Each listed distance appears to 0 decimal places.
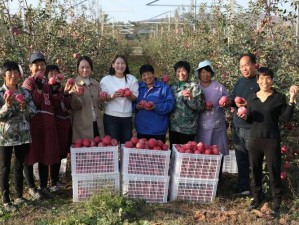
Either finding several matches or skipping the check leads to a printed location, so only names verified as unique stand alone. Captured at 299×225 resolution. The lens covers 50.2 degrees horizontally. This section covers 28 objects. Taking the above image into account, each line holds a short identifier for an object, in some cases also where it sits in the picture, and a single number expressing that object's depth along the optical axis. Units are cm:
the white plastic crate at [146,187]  335
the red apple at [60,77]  344
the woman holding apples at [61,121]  345
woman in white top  362
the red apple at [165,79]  379
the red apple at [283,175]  342
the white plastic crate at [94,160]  329
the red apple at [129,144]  330
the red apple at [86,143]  331
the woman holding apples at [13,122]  299
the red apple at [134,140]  334
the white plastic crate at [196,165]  331
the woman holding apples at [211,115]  357
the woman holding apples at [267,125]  299
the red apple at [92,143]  331
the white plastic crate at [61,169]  395
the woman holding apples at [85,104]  354
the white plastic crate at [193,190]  339
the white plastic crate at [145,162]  331
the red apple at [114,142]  333
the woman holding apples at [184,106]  350
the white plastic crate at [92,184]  333
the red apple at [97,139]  336
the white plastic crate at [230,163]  413
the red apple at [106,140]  332
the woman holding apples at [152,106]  357
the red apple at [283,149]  357
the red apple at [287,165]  358
